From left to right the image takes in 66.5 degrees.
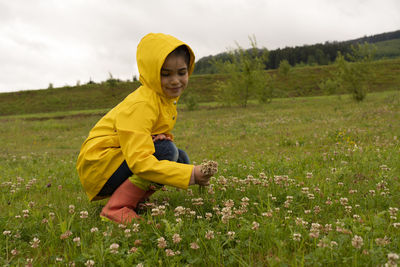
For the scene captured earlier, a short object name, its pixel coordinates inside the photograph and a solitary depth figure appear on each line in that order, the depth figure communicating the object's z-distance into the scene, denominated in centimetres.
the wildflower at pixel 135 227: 287
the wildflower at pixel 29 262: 241
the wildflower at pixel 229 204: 334
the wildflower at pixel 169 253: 243
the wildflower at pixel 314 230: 247
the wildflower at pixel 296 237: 247
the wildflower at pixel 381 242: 239
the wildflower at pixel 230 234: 266
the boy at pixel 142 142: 324
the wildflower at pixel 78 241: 265
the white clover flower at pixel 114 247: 248
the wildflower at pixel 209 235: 268
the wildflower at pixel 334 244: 237
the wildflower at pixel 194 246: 252
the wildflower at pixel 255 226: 277
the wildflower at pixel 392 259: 194
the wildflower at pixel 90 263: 230
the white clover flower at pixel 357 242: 228
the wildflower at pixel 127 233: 278
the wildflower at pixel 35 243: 268
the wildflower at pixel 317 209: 330
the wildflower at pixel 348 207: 326
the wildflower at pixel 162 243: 255
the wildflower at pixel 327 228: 278
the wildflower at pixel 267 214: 304
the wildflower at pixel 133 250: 255
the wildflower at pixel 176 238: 258
